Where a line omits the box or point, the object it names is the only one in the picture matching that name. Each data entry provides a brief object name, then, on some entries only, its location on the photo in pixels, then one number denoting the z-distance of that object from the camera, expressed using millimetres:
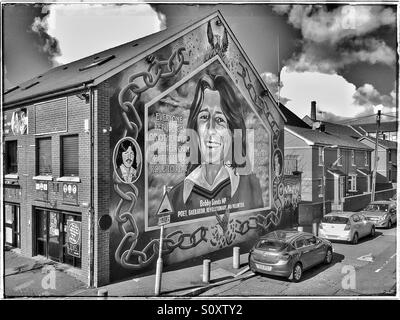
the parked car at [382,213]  17156
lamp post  16798
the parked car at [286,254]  9535
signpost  10045
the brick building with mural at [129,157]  9297
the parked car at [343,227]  13758
